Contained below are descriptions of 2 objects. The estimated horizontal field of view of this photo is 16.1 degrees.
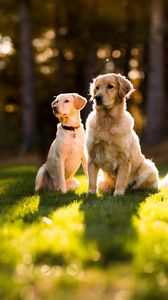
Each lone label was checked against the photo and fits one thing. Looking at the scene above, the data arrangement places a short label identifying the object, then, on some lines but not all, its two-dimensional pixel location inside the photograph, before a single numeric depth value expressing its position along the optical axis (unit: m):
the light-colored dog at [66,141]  8.21
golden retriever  7.63
